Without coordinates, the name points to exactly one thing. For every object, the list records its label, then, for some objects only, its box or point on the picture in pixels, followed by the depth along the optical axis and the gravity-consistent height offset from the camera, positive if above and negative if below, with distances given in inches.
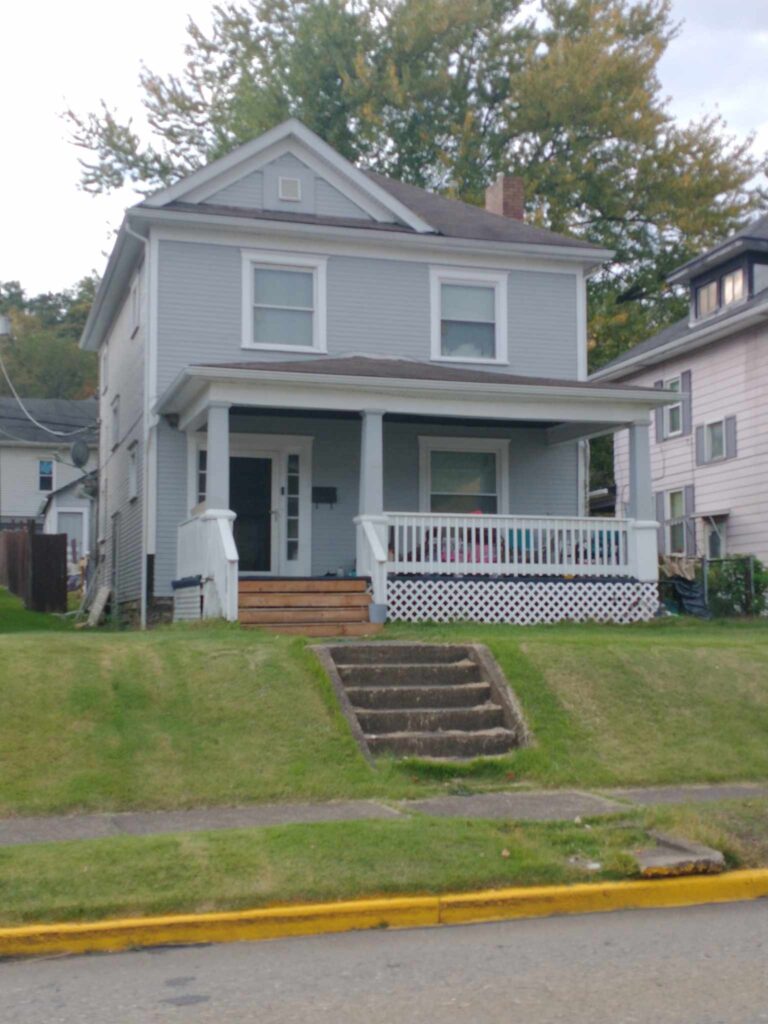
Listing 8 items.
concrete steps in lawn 427.5 -53.6
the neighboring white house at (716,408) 960.9 +120.7
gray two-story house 657.6 +81.7
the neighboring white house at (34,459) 1903.3 +148.1
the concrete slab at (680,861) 291.0 -72.9
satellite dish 1023.0 +82.2
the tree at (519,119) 1406.3 +502.3
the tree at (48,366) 2506.2 +379.6
